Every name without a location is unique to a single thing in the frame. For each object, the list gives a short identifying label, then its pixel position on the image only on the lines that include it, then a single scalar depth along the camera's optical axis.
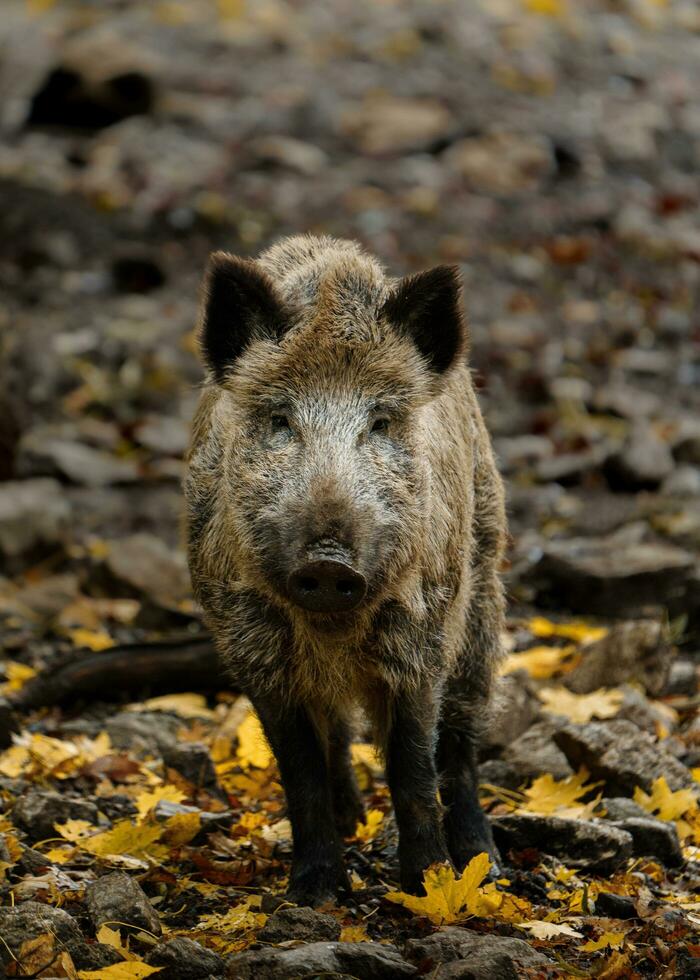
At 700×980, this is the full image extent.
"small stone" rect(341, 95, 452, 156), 32.66
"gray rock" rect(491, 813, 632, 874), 9.58
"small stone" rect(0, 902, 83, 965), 7.49
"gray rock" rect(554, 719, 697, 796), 10.79
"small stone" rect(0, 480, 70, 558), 18.47
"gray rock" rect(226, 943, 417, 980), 7.23
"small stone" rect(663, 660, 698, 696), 13.84
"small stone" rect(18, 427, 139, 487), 21.03
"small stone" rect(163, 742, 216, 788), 11.33
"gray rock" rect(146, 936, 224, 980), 7.39
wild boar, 8.59
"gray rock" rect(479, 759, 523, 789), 11.55
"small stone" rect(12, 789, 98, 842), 9.94
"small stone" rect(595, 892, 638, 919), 8.73
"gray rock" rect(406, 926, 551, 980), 7.55
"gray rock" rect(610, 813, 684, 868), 9.82
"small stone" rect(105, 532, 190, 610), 17.02
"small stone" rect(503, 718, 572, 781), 11.41
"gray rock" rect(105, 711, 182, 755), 12.42
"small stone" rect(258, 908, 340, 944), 7.90
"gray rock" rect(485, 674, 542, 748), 12.20
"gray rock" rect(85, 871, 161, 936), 8.16
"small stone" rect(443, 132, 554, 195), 31.44
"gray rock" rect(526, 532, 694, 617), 15.90
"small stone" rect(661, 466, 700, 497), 21.02
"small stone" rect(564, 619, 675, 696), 13.45
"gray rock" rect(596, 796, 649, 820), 10.34
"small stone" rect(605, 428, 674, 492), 21.16
